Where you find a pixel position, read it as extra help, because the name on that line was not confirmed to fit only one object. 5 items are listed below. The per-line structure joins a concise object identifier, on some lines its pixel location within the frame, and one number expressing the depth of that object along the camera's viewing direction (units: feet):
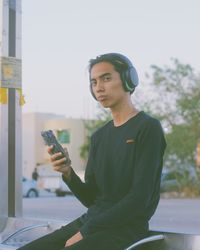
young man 9.41
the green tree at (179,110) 67.21
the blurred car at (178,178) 66.13
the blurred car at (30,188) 84.71
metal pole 16.12
